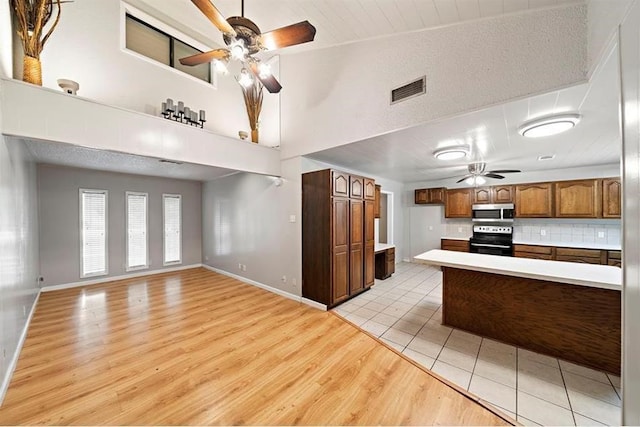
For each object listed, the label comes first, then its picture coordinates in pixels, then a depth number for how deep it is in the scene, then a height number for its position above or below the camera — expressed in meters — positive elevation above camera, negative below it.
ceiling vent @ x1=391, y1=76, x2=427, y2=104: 2.41 +1.33
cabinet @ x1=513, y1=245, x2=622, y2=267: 4.18 -0.86
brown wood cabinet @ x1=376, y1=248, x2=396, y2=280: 5.22 -1.18
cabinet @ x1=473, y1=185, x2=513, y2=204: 5.30 +0.39
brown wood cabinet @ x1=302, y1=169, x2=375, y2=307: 3.56 -0.38
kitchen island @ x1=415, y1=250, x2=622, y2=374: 2.13 -1.01
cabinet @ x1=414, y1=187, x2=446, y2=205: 6.25 +0.44
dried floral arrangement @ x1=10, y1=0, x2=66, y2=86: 2.26 +1.87
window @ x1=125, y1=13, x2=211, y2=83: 3.71 +2.91
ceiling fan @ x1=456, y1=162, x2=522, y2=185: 4.01 +0.72
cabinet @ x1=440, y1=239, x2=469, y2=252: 5.84 -0.87
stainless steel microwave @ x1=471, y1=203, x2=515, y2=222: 5.21 -0.05
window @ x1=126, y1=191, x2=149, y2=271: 5.40 -0.42
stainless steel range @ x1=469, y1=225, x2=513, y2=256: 5.20 -0.69
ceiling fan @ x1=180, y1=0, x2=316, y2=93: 1.80 +1.49
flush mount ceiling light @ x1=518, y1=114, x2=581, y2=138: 2.23 +0.86
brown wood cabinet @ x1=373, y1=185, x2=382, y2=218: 5.47 +0.27
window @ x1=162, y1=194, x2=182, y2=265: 5.99 -0.36
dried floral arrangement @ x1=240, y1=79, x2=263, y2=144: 4.43 +2.17
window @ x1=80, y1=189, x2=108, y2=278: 4.80 -0.38
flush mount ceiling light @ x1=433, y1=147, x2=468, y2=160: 3.37 +0.88
